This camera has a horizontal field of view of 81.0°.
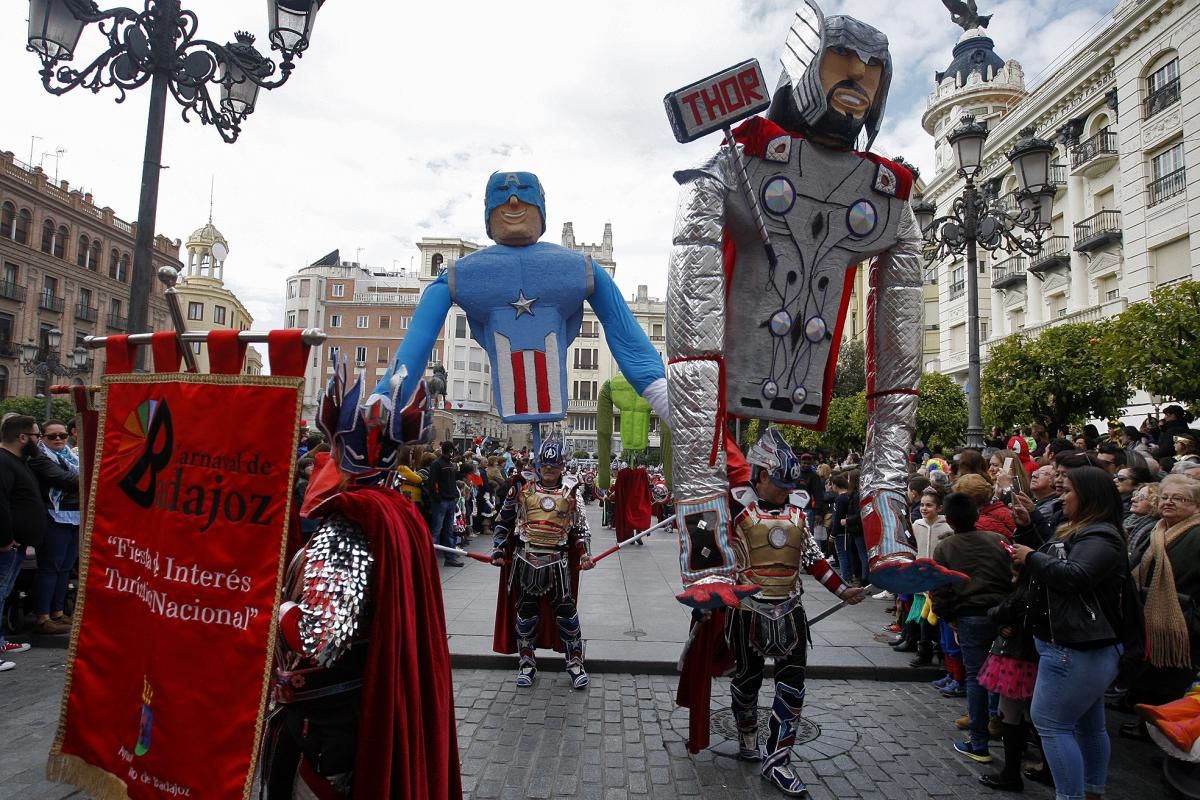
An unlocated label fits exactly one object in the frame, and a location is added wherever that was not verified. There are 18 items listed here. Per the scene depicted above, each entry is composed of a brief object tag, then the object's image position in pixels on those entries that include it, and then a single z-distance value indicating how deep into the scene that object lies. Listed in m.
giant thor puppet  3.28
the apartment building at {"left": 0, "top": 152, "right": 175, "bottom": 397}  30.30
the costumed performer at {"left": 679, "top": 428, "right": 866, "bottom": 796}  3.77
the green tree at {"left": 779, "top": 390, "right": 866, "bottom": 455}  19.97
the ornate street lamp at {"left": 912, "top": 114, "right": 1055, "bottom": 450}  8.35
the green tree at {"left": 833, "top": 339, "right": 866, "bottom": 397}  28.45
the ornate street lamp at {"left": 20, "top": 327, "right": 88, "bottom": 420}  16.33
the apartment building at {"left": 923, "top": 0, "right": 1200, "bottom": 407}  17.17
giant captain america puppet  4.96
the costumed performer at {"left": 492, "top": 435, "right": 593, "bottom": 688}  5.47
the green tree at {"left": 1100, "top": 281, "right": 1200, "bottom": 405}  9.24
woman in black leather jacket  3.09
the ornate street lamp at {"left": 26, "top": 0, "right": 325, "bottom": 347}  4.96
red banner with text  2.00
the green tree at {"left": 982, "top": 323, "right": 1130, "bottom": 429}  12.23
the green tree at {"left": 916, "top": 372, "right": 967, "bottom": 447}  17.64
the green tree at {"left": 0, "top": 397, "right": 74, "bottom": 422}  24.02
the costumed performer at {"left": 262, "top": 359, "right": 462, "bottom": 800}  2.07
